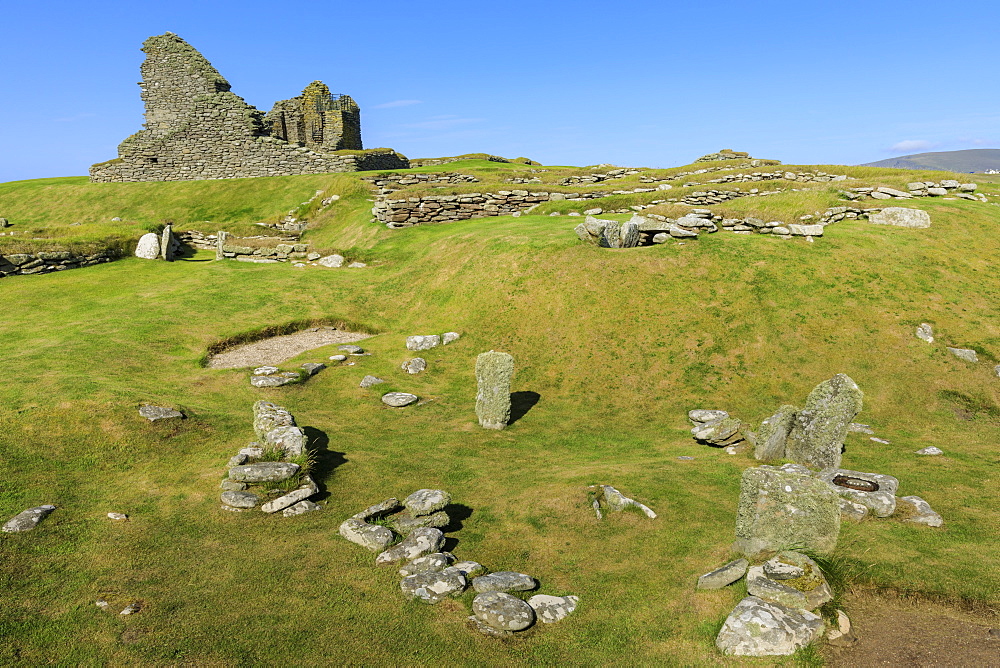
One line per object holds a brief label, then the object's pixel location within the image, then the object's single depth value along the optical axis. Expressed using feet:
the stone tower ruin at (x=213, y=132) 164.35
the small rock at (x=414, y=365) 68.18
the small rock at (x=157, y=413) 47.52
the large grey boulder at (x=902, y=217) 87.00
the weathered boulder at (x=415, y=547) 32.91
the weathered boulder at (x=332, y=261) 102.58
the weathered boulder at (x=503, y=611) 27.27
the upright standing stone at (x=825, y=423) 45.24
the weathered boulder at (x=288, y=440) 43.39
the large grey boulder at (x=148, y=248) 107.34
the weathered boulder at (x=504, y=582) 30.12
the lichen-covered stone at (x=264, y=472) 40.09
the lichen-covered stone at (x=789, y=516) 30.50
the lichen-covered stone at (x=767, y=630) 24.18
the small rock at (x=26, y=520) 33.12
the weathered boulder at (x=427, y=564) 31.71
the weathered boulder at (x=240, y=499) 37.96
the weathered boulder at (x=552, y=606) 28.30
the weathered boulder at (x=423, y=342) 72.90
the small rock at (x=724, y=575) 28.55
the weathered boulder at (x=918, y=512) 35.45
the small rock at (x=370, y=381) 63.77
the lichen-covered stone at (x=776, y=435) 46.91
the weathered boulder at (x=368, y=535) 34.30
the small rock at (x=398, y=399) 60.24
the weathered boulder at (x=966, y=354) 61.05
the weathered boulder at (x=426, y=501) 37.81
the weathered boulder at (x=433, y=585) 29.50
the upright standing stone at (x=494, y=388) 55.62
